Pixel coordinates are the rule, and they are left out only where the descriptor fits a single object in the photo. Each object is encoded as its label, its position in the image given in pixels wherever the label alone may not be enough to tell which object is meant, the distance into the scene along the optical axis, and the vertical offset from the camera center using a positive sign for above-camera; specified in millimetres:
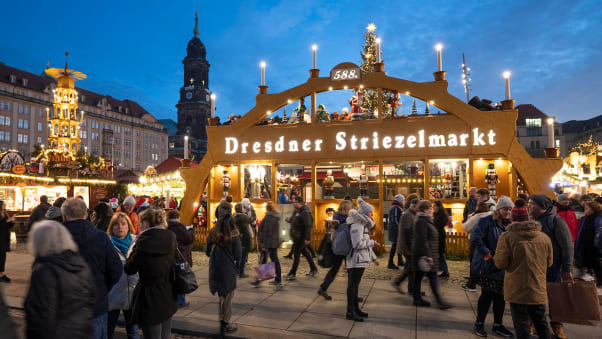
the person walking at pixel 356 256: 5590 -1139
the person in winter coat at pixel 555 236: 4703 -714
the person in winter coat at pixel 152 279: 3793 -997
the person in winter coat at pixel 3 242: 8070 -1220
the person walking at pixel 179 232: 5898 -755
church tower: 103500 +24694
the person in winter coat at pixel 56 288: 2639 -780
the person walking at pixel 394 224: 9180 -1026
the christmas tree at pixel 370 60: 17980 +6390
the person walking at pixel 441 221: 7836 -819
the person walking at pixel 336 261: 6367 -1363
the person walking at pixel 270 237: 7839 -1156
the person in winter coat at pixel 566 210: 7695 -590
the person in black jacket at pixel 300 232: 8188 -1104
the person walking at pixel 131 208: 7621 -448
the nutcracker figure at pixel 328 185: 12750 +6
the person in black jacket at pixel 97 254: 3604 -680
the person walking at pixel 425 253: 6043 -1179
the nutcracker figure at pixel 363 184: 11820 +28
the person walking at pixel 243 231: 7781 -1035
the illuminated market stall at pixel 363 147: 10414 +1210
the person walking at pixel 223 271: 5219 -1257
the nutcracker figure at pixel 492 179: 10328 +135
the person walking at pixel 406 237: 6960 -1057
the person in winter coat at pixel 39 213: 8859 -624
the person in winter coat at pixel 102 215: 5945 -468
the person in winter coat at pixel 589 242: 6785 -1160
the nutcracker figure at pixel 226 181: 12203 +179
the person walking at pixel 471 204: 8820 -507
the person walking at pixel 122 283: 4277 -1225
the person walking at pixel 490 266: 4820 -1148
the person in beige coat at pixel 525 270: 3963 -985
